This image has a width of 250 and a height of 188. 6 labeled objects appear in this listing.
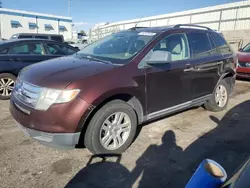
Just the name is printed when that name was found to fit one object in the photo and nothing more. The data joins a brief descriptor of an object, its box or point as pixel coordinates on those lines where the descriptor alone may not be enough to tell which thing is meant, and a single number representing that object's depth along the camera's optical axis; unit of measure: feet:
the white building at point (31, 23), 103.76
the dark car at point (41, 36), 40.75
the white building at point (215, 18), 54.70
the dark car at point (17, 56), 17.47
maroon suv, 8.45
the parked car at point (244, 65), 26.05
